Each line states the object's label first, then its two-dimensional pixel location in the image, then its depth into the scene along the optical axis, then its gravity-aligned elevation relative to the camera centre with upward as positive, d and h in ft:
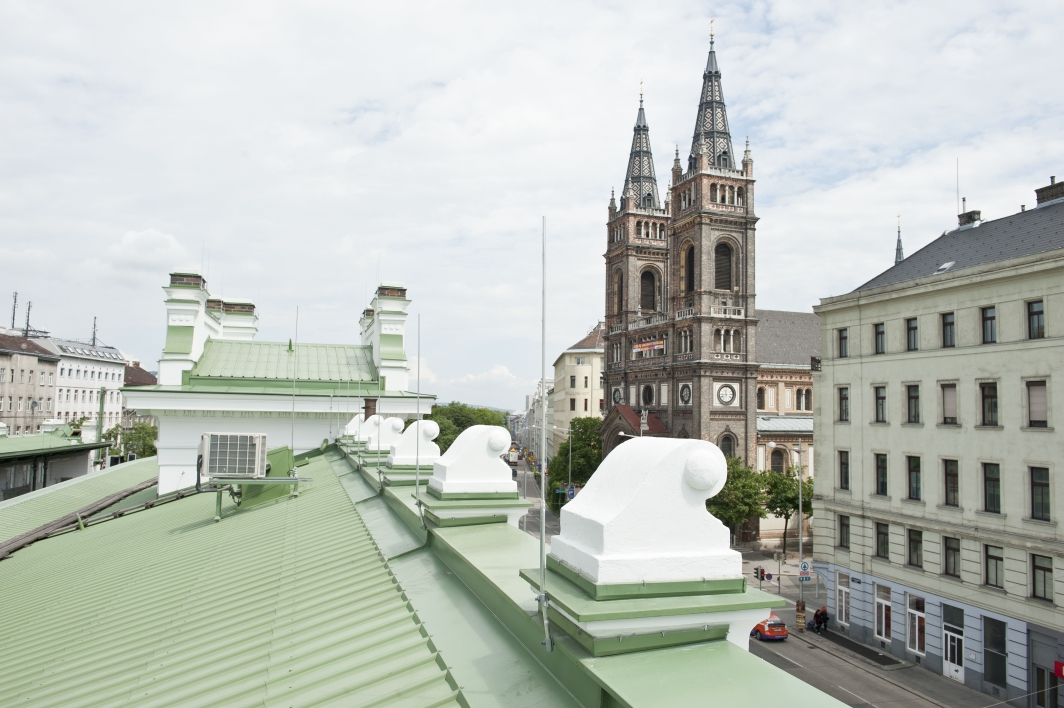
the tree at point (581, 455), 198.80 -15.40
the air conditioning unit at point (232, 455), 35.63 -2.99
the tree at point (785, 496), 150.61 -19.38
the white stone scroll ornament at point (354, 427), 61.92 -2.37
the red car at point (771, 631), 91.04 -29.90
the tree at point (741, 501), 150.30 -20.69
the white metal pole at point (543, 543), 12.17 -2.59
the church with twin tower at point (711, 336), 186.29 +21.79
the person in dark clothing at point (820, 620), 94.22 -29.23
